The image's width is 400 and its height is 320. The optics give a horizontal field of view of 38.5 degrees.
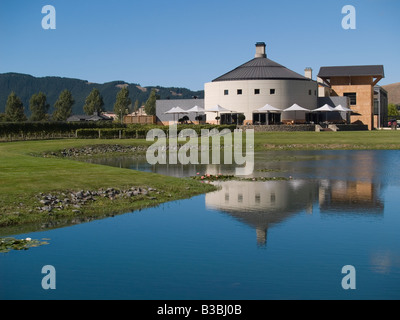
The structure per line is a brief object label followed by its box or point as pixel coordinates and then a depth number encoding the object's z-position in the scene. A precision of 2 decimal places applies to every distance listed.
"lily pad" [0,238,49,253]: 16.39
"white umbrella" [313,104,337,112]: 91.00
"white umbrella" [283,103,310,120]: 90.56
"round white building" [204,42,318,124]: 94.81
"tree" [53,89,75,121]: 187.12
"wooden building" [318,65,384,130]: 104.75
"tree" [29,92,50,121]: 185.04
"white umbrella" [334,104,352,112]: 92.56
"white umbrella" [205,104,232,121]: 90.44
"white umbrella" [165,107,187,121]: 93.19
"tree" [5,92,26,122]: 163.82
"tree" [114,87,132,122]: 196.88
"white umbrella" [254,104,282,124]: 89.73
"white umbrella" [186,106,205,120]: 91.45
